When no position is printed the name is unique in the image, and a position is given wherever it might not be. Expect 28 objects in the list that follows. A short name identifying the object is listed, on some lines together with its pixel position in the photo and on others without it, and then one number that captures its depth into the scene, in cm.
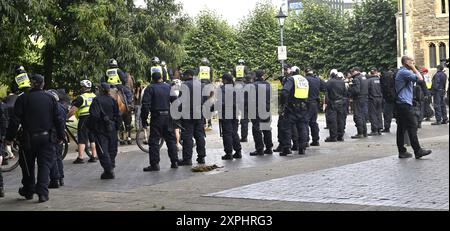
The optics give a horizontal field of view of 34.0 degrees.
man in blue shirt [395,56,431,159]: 1366
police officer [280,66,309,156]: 1612
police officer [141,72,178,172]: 1403
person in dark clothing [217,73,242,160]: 1562
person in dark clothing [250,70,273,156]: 1628
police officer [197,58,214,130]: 1655
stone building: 4600
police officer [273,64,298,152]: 1628
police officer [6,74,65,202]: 1056
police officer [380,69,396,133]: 1412
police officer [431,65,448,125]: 2394
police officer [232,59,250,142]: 1631
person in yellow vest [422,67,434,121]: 2533
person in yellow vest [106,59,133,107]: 1808
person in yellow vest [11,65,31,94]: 1132
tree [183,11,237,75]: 5466
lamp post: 3164
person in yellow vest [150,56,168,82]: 1894
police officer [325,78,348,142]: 1944
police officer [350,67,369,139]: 2050
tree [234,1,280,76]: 5438
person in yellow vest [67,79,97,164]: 1570
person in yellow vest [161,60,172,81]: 1956
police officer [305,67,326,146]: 1742
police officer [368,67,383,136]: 2111
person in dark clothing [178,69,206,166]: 1477
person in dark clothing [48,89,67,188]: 1196
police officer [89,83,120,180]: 1309
